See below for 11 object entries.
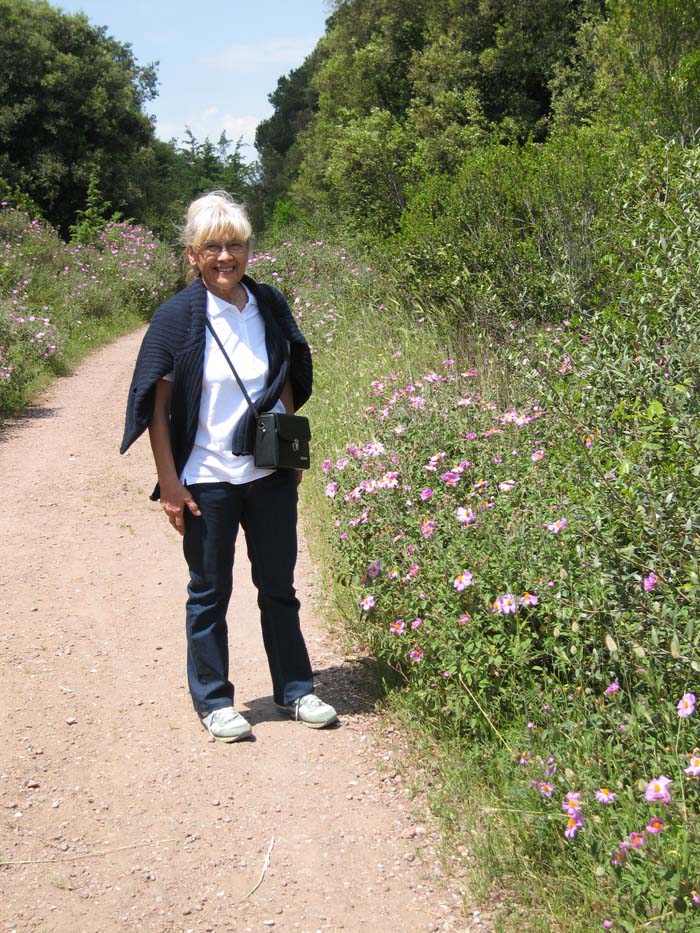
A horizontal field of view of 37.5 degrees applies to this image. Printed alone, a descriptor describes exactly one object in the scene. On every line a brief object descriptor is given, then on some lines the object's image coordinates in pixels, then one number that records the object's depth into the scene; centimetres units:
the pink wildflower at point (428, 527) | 375
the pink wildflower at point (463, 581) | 342
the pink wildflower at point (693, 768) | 232
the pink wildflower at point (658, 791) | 235
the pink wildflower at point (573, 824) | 254
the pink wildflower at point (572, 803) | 259
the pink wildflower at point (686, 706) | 243
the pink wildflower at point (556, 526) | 322
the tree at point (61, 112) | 2466
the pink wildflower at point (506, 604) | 328
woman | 362
